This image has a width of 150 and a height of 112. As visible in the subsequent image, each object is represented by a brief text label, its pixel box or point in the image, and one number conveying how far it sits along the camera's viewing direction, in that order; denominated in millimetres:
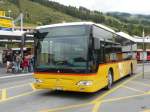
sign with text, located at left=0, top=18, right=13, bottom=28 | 38250
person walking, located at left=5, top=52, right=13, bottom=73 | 27703
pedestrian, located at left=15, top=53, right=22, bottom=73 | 27845
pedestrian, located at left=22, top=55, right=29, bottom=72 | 28434
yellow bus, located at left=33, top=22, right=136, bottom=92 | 12242
